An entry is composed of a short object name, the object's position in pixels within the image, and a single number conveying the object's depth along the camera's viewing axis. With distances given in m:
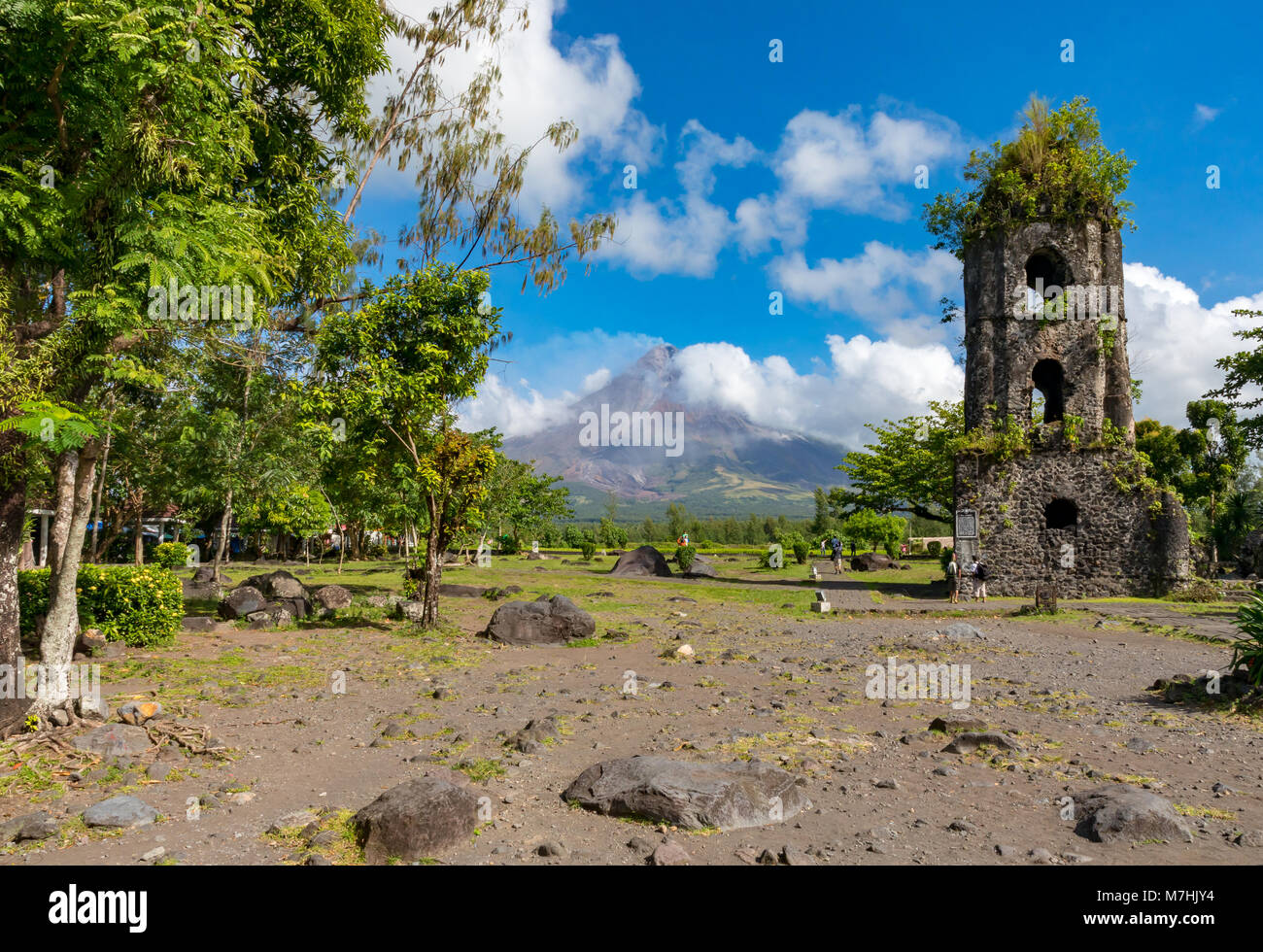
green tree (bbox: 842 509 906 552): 57.33
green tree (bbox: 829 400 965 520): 35.84
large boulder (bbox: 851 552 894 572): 45.56
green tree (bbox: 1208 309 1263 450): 31.38
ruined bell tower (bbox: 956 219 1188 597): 25.92
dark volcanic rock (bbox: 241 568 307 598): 20.30
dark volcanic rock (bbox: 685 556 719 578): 38.25
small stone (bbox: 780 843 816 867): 5.00
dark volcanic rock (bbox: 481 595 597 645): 16.11
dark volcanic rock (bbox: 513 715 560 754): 7.90
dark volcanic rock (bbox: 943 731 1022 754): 7.63
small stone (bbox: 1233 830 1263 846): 5.29
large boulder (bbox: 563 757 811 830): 5.79
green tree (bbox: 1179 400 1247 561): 43.56
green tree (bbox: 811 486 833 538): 74.20
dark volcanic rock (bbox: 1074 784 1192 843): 5.34
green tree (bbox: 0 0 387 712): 6.80
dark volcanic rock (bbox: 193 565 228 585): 24.64
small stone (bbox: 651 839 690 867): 5.03
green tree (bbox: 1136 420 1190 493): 46.06
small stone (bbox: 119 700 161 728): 8.25
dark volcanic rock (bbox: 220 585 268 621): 17.59
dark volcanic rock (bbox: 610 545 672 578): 38.44
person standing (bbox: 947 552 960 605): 25.58
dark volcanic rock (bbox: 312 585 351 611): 19.66
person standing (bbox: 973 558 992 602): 25.38
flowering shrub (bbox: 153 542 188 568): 31.50
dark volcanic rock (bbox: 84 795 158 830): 5.61
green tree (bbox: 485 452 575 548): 40.52
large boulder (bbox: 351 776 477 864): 5.13
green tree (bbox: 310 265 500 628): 16.25
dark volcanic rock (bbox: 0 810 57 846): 5.30
